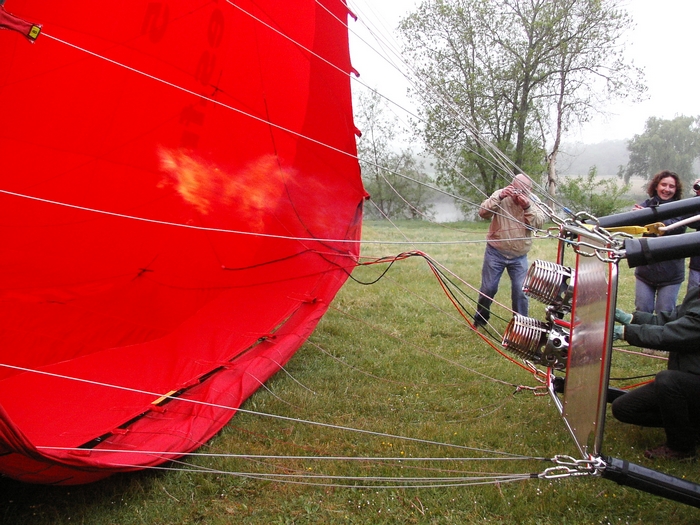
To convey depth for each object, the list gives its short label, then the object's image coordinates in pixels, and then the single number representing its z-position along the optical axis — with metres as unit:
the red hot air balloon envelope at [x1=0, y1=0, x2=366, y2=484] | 2.59
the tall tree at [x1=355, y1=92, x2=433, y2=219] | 17.52
